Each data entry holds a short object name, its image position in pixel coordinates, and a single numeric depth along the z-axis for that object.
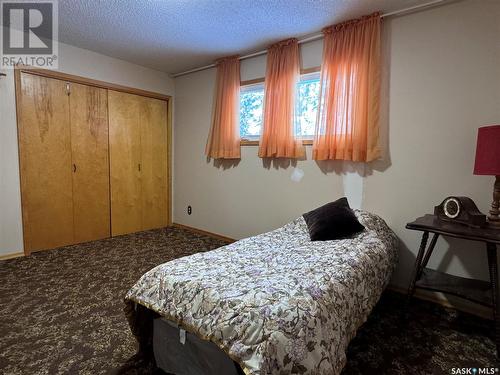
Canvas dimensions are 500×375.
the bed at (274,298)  1.08
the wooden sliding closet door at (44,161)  3.02
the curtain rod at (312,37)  2.19
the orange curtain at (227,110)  3.48
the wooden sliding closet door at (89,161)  3.41
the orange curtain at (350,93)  2.43
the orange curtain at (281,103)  2.94
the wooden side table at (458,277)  1.65
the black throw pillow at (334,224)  2.19
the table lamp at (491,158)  1.68
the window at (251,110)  3.40
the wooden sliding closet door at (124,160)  3.76
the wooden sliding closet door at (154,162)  4.11
